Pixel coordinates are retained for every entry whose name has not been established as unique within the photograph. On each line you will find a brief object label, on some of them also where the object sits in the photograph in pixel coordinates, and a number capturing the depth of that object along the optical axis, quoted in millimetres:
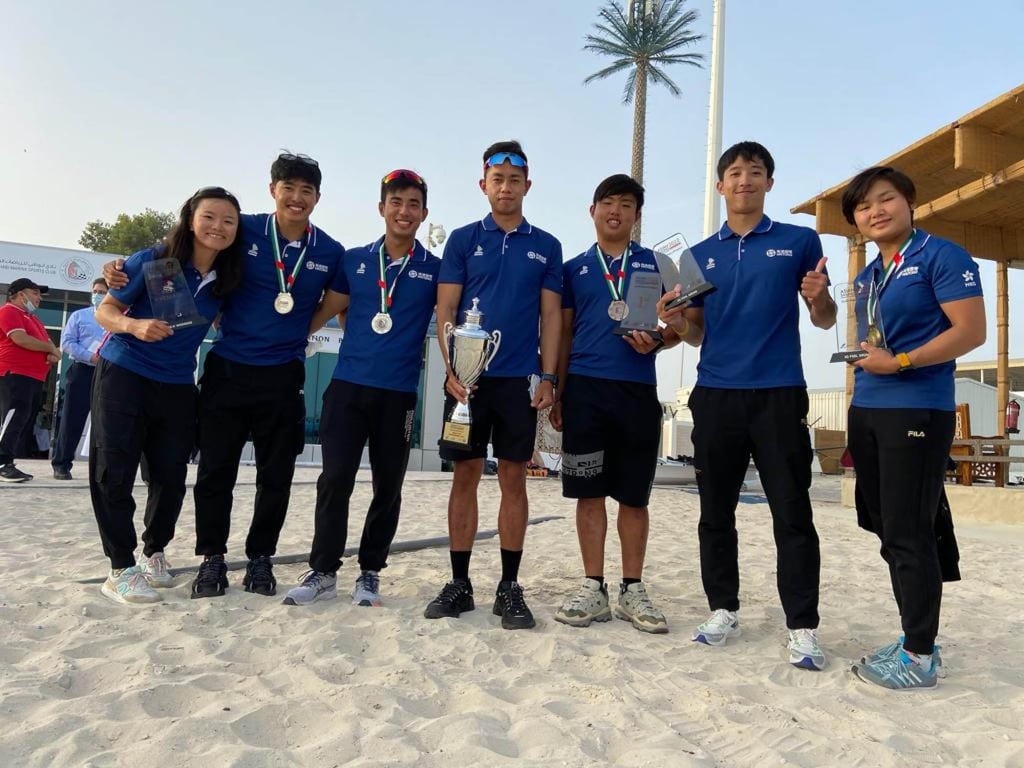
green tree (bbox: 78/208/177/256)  33062
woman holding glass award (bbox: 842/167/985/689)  2666
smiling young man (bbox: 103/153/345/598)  3605
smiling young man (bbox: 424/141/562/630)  3393
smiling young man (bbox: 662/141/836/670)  3016
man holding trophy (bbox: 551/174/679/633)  3422
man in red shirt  7551
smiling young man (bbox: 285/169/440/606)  3537
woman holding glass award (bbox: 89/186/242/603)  3426
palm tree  22734
